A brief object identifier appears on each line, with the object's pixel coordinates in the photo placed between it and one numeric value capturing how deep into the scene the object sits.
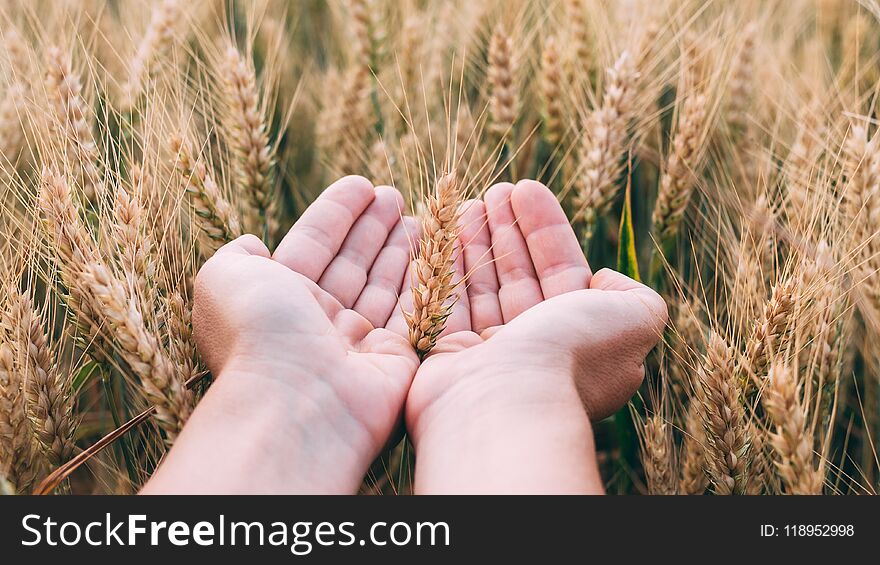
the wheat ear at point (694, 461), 0.57
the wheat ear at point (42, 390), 0.54
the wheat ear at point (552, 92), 0.64
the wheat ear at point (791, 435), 0.51
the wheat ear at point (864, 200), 0.58
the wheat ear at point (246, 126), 0.61
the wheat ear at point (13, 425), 0.53
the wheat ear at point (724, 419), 0.54
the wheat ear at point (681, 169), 0.61
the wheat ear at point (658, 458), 0.56
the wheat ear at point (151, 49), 0.61
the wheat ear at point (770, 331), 0.54
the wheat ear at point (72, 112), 0.57
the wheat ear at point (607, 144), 0.61
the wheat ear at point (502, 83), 0.64
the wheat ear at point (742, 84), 0.67
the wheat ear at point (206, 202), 0.58
